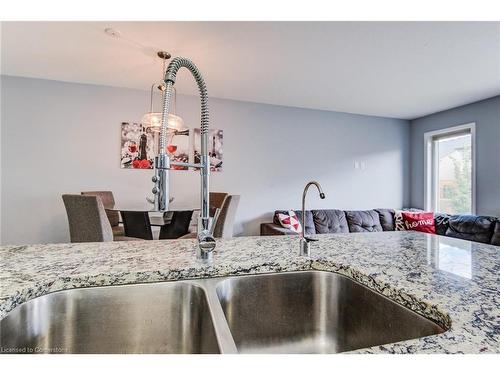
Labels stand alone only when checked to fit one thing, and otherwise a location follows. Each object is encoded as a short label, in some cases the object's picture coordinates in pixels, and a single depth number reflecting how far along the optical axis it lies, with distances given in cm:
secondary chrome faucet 95
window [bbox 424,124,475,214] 387
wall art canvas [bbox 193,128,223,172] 377
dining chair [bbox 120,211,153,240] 261
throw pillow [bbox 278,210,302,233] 364
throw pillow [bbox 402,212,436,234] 391
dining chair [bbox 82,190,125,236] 301
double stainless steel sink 64
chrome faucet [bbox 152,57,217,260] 76
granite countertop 52
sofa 331
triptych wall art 351
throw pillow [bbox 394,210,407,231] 412
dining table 253
